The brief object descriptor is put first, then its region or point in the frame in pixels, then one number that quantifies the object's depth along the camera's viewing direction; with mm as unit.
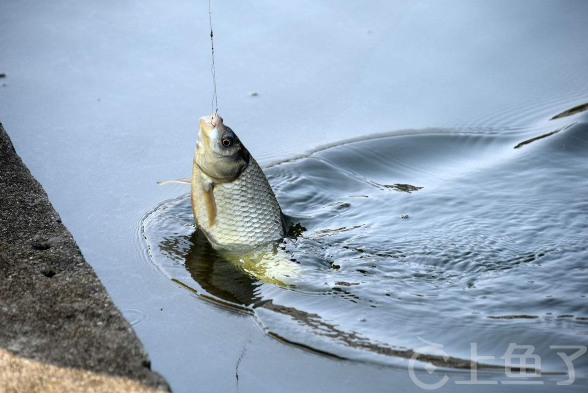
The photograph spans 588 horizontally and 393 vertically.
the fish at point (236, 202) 3729
